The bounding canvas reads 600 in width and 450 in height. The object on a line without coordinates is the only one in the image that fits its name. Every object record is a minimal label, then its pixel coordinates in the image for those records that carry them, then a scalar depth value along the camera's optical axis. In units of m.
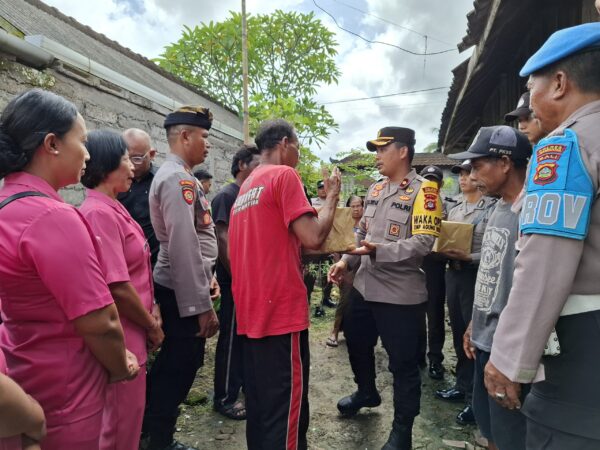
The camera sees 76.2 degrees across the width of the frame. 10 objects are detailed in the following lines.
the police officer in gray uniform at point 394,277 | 2.54
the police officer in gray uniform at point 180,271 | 2.25
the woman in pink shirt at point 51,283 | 1.15
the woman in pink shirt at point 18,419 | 0.94
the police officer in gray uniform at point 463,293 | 3.06
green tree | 12.22
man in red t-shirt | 1.97
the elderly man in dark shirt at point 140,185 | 2.73
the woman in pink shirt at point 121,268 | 1.62
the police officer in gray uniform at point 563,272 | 1.10
